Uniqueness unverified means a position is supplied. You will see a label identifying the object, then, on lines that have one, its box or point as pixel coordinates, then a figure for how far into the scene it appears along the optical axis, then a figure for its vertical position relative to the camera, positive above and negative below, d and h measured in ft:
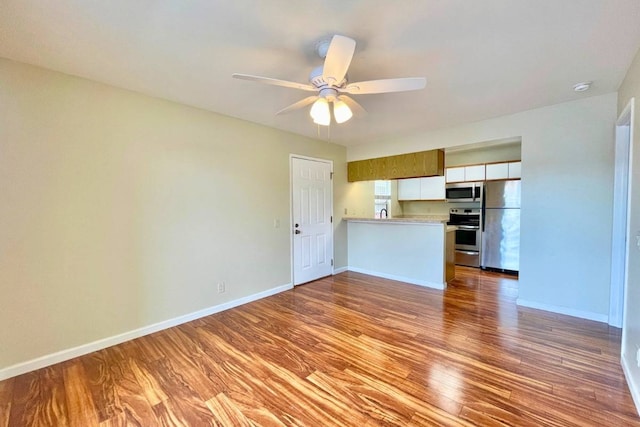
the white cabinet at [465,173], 17.06 +1.99
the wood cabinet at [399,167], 13.39 +2.05
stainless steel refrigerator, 15.85 -1.30
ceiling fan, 5.07 +2.68
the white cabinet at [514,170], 15.66 +1.97
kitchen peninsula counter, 13.55 -2.45
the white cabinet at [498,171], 16.12 +1.99
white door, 13.97 -0.79
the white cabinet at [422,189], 19.20 +1.14
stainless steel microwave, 17.13 +0.81
